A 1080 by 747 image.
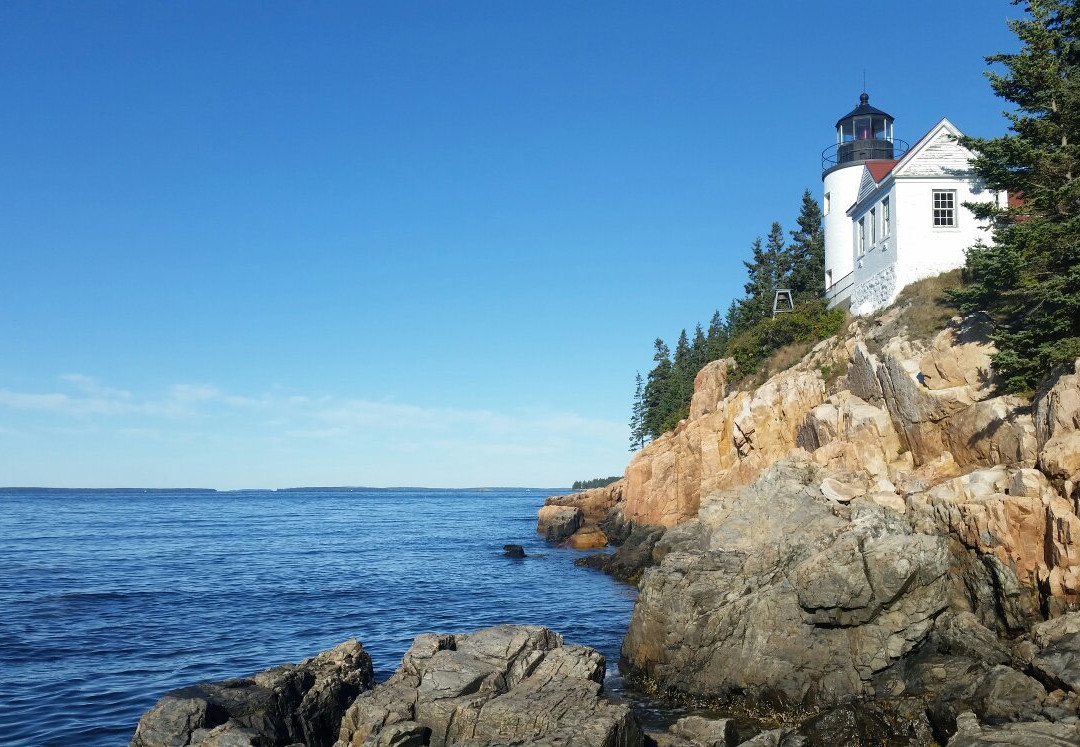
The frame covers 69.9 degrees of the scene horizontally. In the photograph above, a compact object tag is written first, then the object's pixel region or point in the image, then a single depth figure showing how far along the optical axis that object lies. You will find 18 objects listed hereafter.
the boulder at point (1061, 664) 14.55
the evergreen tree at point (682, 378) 71.81
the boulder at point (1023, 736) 12.88
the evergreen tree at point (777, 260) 57.89
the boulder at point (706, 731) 15.48
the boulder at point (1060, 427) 18.92
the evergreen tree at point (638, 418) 96.22
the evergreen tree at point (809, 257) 55.53
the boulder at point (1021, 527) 17.86
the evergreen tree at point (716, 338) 67.00
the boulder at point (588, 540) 53.59
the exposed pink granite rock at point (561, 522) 61.62
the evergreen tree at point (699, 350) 77.06
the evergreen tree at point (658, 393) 77.84
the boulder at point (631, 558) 38.94
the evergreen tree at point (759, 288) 56.97
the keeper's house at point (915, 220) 35.75
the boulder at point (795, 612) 17.86
